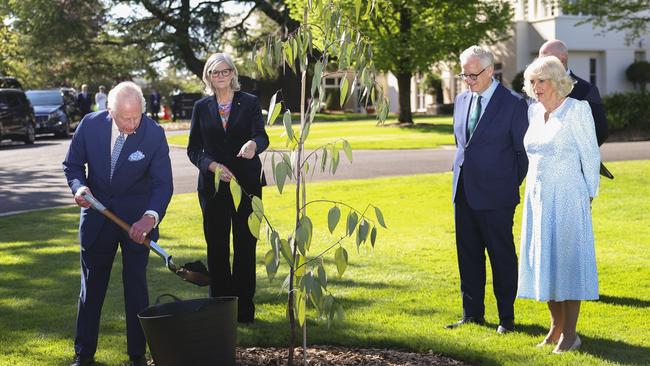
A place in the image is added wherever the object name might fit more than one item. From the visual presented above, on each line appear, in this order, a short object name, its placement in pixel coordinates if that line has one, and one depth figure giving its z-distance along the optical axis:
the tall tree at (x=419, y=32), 34.62
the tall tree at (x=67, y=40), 49.62
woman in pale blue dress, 6.08
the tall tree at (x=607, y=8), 29.05
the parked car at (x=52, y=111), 35.16
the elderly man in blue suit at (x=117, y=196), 5.71
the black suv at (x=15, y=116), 29.95
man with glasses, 6.68
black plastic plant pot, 5.01
